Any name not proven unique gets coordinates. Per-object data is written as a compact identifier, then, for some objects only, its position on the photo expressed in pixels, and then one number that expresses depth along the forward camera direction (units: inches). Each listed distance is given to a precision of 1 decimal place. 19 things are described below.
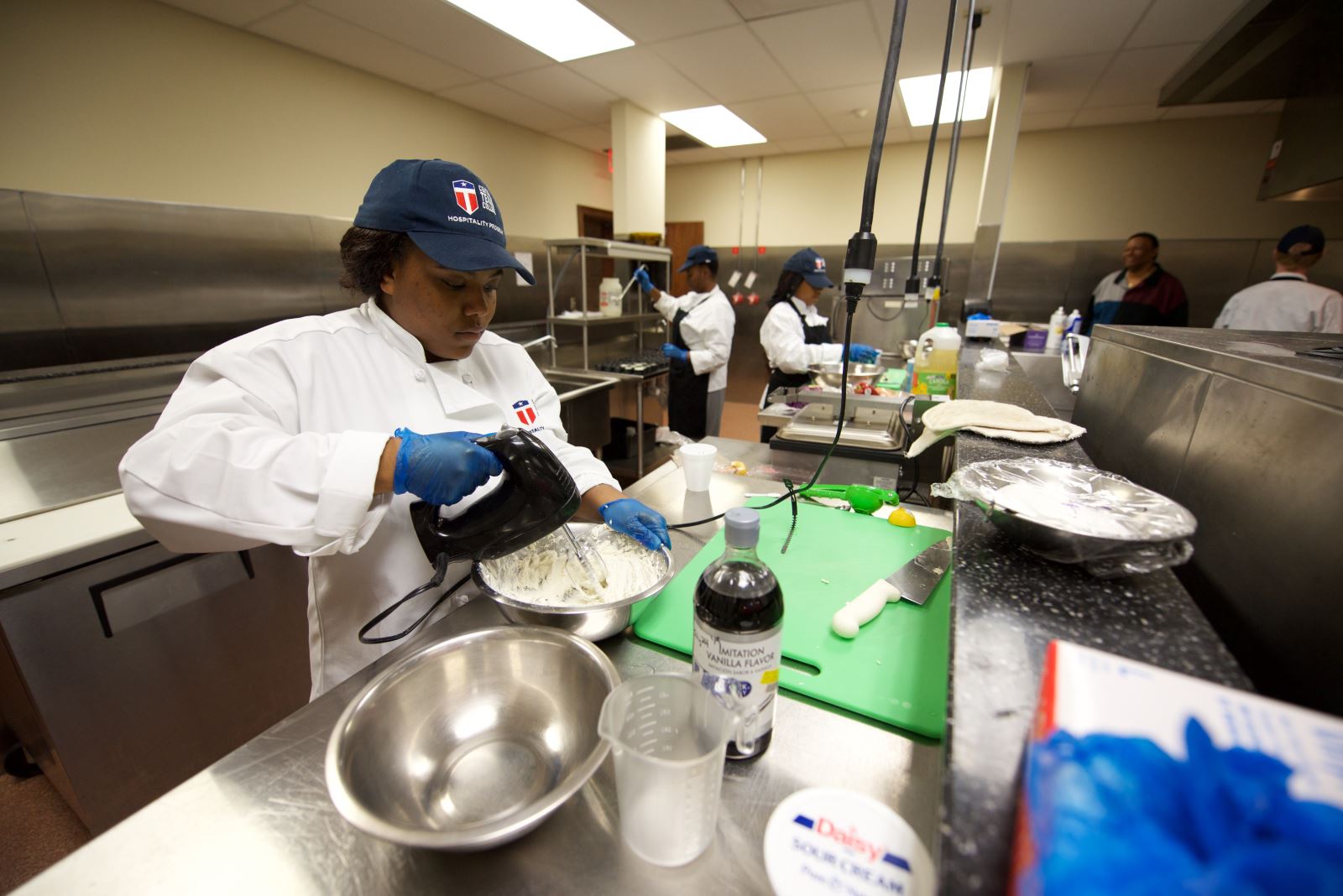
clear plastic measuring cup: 18.5
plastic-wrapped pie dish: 21.9
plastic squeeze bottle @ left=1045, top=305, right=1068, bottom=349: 126.9
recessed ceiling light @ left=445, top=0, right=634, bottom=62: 104.0
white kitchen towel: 42.0
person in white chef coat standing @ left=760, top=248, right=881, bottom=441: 128.7
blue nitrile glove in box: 9.7
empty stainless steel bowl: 22.0
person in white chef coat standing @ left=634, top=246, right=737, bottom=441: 140.3
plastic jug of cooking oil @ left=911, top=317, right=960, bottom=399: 80.4
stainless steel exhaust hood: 69.9
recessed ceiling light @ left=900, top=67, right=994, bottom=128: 141.8
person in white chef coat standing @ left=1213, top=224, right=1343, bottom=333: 117.4
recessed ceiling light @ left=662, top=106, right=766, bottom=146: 168.7
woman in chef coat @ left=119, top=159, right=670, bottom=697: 30.4
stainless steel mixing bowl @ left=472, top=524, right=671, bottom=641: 28.4
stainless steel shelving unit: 141.0
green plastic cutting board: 26.7
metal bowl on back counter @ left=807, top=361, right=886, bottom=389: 103.3
